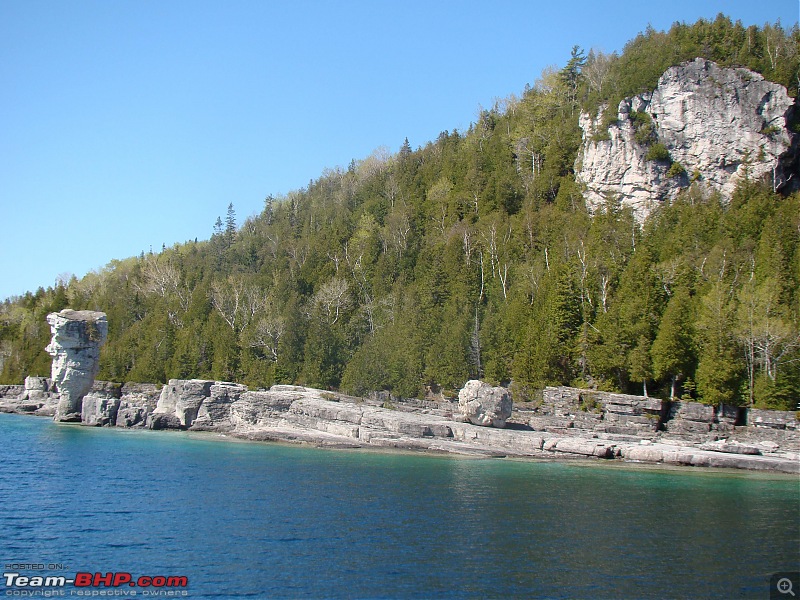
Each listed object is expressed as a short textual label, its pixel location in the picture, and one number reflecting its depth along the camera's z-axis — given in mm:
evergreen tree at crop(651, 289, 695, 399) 50750
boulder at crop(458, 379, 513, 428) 51875
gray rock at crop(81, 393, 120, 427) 71062
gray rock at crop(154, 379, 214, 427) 67625
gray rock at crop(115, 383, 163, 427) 69938
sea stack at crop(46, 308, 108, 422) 75312
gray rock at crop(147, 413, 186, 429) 68125
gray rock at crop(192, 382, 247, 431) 66250
